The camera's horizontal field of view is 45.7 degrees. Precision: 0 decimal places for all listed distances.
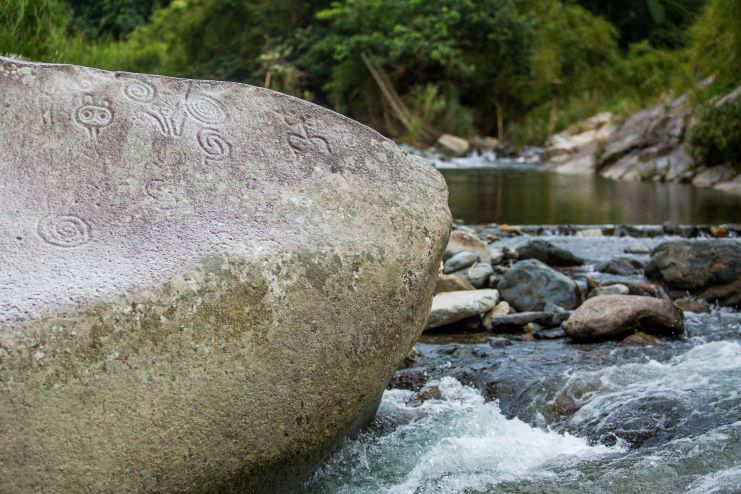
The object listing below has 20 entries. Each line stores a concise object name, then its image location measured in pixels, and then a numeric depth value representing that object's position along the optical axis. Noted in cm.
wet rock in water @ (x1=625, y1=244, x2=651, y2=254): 899
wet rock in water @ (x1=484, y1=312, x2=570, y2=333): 585
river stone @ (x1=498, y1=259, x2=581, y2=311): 634
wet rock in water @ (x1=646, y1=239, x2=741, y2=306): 655
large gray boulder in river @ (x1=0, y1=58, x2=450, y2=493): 250
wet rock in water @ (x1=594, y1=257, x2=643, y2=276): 771
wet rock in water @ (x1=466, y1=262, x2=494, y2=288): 695
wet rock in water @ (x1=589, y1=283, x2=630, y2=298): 654
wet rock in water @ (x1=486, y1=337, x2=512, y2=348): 546
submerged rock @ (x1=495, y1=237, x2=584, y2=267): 825
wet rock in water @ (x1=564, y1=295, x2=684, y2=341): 544
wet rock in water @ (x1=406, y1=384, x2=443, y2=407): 440
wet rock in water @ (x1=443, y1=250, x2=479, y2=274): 743
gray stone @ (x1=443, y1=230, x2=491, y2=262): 798
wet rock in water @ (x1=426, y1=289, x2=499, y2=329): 577
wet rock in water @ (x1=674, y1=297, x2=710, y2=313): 625
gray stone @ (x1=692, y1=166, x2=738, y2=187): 1541
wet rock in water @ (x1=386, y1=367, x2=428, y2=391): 466
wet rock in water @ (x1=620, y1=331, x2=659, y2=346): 531
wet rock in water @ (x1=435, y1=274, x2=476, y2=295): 653
